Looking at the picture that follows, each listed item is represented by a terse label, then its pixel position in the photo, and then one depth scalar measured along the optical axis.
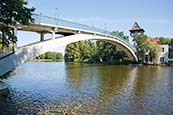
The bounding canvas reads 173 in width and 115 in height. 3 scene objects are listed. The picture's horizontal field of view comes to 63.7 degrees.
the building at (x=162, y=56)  34.60
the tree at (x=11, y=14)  7.90
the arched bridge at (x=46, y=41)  11.23
